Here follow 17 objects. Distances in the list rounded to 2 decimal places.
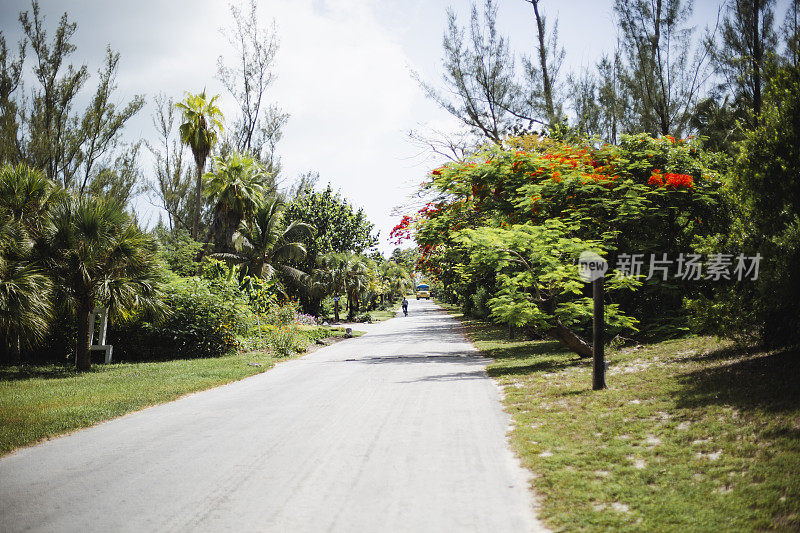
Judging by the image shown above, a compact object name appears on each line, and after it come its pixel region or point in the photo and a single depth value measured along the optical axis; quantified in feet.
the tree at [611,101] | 73.87
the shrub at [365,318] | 127.90
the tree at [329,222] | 121.39
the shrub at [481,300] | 103.60
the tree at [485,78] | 76.33
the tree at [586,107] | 77.25
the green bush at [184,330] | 49.75
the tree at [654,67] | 62.90
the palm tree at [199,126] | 88.89
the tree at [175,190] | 128.57
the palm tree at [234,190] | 95.81
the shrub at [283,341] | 51.85
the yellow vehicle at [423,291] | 448.78
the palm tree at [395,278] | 229.66
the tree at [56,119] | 72.23
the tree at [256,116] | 106.52
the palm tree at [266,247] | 97.91
